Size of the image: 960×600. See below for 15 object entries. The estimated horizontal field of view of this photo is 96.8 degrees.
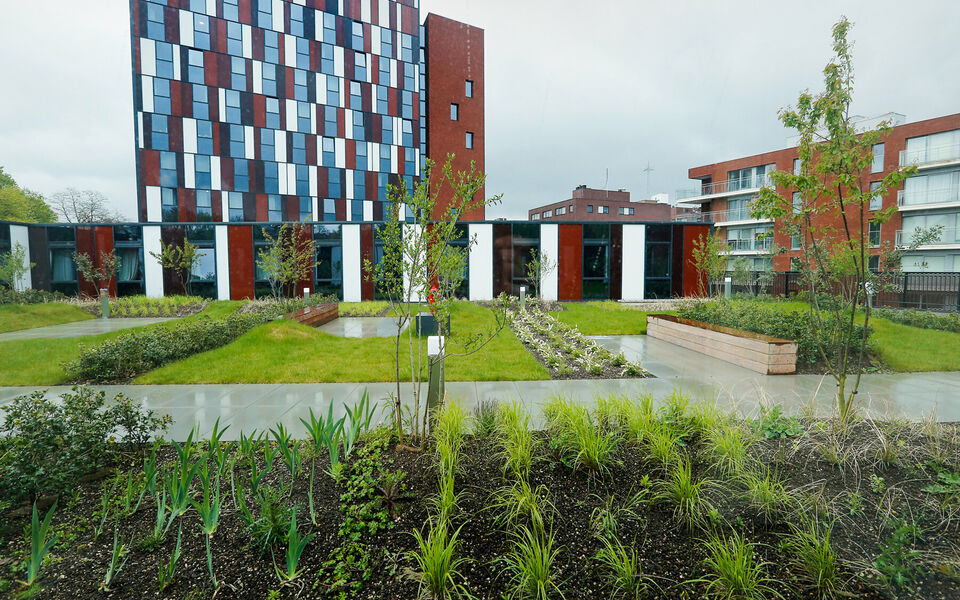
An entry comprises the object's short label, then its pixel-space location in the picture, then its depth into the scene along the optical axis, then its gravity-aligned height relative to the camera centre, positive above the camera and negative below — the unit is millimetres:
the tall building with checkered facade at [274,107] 27750 +12140
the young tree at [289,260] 15250 +594
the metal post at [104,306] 15531 -1105
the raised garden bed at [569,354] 6875 -1475
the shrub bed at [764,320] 7395 -948
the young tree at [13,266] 17375 +404
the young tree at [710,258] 19891 +779
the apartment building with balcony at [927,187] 24312 +5167
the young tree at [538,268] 19625 +329
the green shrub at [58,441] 2836 -1237
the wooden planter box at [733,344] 6797 -1292
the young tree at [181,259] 19172 +752
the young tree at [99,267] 18984 +396
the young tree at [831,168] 3912 +1011
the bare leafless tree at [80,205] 35844 +6055
